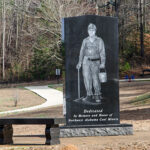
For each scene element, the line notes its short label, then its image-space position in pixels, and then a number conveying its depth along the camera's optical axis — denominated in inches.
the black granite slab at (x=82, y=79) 495.2
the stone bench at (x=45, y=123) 428.1
